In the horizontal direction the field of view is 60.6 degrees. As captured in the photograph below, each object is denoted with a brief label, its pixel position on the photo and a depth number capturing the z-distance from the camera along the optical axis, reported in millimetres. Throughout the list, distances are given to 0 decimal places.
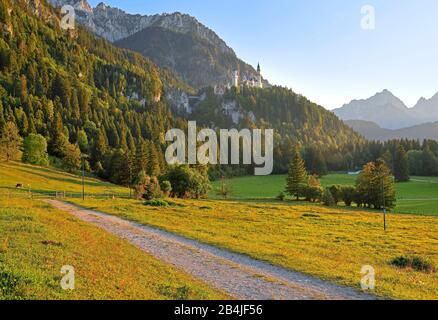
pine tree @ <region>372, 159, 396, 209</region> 92250
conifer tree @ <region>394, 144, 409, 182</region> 161000
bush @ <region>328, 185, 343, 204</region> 102925
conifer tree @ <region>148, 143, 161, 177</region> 122562
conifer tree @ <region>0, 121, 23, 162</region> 110400
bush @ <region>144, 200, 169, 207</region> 63194
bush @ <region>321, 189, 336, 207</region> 96325
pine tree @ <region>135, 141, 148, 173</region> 120875
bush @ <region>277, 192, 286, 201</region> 106488
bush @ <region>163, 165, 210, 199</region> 94750
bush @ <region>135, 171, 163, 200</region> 79938
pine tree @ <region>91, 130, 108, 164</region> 152625
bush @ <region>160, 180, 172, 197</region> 88875
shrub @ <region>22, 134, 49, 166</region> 122131
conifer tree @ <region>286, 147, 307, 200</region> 110938
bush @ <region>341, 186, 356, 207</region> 100312
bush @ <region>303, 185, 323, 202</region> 106562
